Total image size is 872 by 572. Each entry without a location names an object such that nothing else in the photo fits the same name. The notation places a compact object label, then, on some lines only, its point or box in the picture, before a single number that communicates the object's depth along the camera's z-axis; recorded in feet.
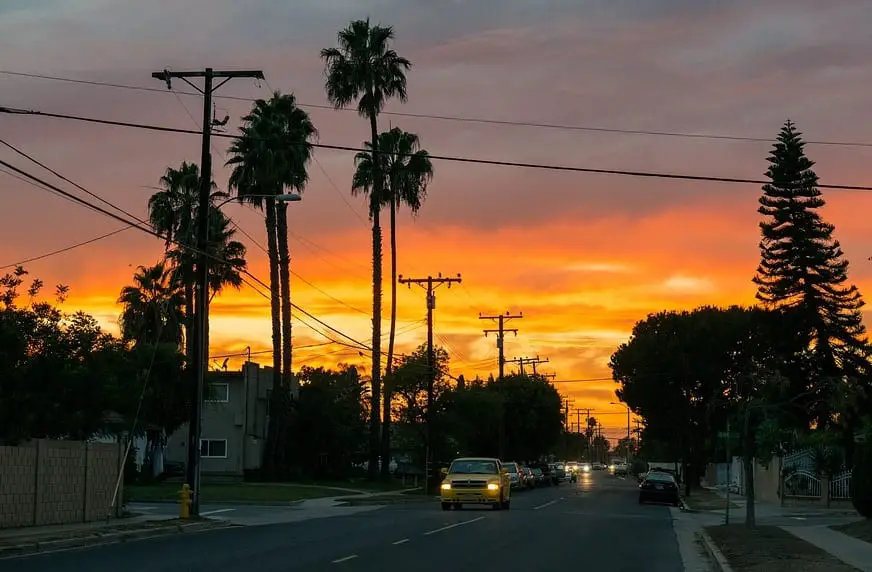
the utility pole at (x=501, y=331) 305.12
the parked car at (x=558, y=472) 321.73
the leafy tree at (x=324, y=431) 212.23
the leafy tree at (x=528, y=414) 307.58
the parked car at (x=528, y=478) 243.95
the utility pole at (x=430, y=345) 205.98
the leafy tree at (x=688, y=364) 233.96
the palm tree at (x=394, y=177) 203.92
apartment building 218.79
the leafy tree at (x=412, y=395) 213.05
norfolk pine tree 184.03
